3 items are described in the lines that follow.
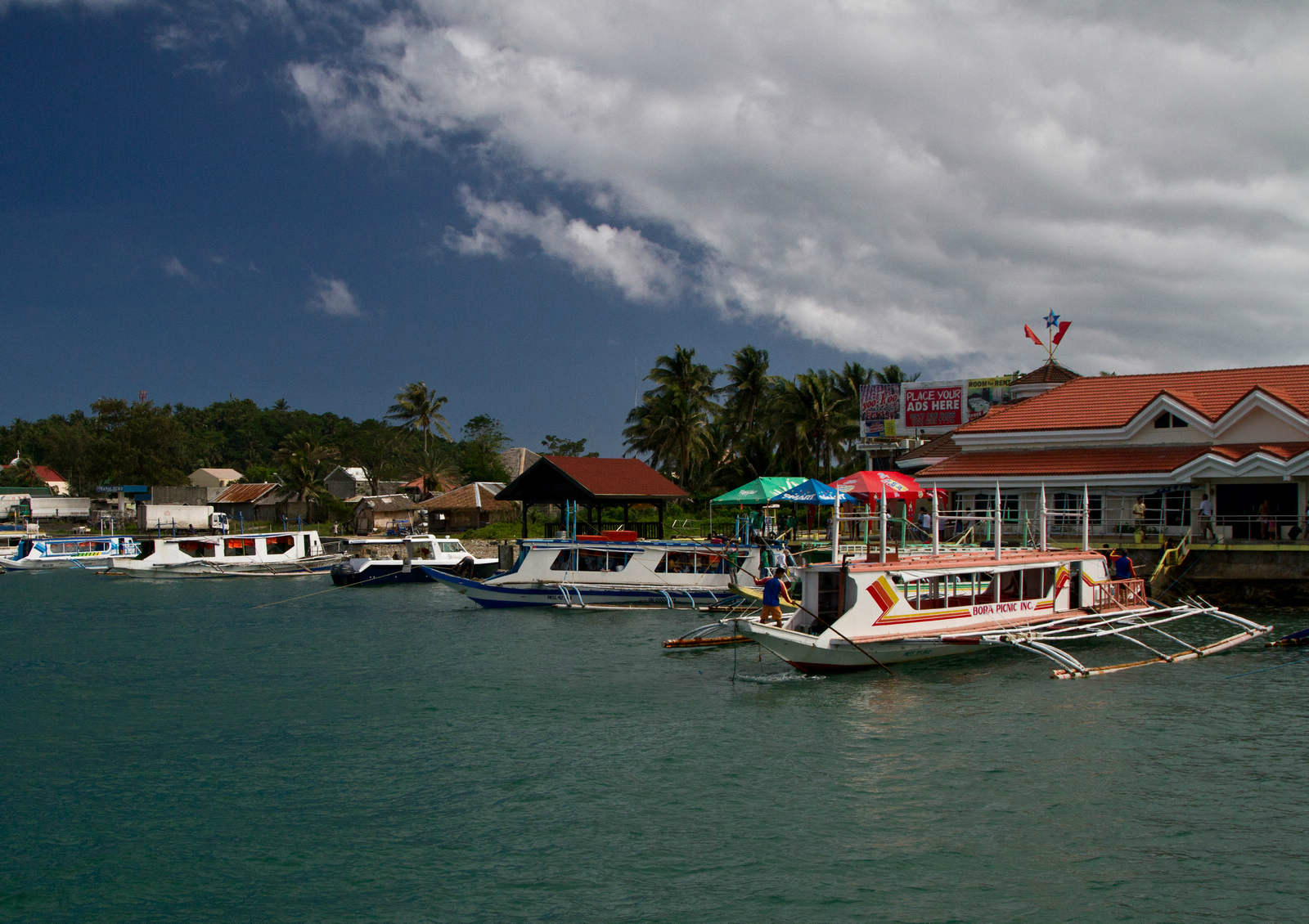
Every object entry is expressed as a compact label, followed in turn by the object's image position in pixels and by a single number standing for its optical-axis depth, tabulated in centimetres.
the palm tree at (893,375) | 7412
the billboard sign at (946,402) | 5797
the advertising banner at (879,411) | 5903
